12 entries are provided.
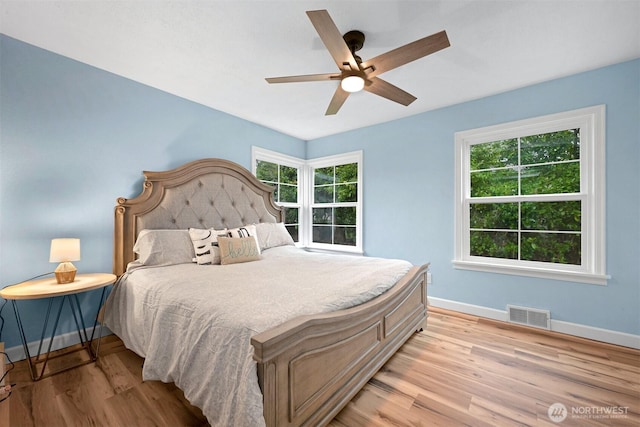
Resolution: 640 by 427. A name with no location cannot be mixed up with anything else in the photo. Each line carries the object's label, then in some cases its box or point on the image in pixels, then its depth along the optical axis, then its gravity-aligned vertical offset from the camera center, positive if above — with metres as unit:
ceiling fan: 1.44 +0.95
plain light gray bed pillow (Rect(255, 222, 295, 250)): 3.17 -0.27
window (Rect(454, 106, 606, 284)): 2.43 +0.15
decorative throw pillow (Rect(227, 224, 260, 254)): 2.70 -0.20
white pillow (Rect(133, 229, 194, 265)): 2.29 -0.31
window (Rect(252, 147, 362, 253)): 3.99 +0.29
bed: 1.14 -0.59
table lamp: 1.92 -0.31
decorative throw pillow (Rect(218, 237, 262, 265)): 2.45 -0.35
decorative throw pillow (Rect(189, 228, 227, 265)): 2.44 -0.30
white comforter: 1.16 -0.53
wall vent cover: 2.58 -1.03
